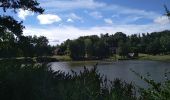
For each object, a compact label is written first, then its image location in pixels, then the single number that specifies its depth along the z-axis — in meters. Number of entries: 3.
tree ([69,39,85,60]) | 81.98
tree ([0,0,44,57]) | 9.61
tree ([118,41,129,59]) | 93.12
